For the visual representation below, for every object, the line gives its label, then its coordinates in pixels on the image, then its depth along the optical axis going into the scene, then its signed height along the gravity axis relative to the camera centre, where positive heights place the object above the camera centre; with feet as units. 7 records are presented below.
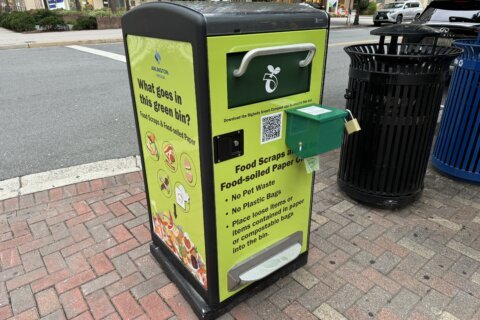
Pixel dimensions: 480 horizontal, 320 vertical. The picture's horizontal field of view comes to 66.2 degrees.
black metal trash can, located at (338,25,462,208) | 8.73 -2.89
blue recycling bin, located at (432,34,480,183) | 10.85 -3.79
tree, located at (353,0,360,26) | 78.68 -6.02
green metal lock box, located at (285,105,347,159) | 5.98 -2.13
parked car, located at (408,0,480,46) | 19.06 -1.57
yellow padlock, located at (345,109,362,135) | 6.73 -2.29
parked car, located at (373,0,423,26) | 76.23 -4.72
